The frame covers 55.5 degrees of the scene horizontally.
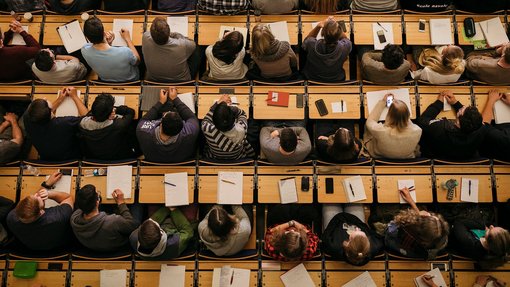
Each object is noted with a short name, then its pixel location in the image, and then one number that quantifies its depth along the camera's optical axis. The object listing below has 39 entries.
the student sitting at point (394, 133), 5.64
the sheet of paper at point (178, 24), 6.66
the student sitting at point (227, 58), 5.93
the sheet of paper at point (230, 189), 5.88
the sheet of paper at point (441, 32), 6.62
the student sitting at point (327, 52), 5.96
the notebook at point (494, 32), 6.63
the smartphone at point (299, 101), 6.24
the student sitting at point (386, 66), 5.92
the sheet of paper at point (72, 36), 6.68
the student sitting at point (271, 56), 5.97
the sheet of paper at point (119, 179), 5.91
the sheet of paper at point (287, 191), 5.87
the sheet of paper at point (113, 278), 5.64
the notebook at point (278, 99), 6.24
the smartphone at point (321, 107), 6.25
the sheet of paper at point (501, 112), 6.21
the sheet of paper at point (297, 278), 5.60
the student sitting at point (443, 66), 6.10
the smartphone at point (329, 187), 5.91
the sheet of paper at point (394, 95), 6.26
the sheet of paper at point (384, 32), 6.59
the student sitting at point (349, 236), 5.18
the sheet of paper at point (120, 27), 6.63
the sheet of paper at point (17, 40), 6.63
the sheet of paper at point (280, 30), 6.64
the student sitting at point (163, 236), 5.07
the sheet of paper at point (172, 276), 5.63
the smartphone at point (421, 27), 6.68
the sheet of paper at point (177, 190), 5.89
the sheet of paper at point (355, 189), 5.88
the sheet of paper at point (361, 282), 5.61
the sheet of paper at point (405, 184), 5.90
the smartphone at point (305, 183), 5.89
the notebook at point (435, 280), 5.61
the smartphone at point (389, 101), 6.17
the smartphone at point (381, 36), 6.60
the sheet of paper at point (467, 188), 5.90
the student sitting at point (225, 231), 5.14
